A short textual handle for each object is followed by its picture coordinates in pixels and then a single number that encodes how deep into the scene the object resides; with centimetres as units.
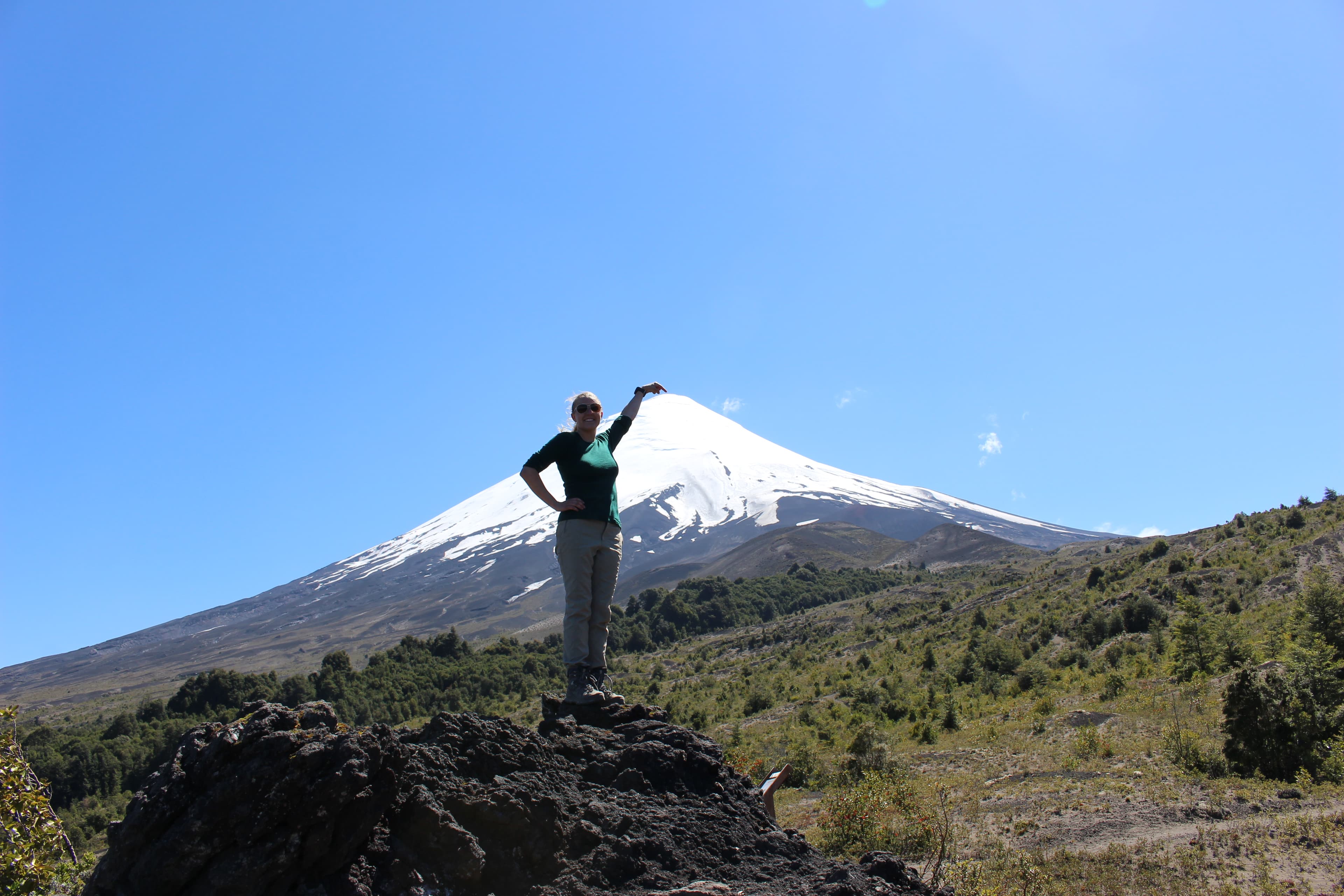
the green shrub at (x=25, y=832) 392
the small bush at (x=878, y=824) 580
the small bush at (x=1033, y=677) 1783
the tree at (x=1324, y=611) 1216
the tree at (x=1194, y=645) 1382
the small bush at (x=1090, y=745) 984
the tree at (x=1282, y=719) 775
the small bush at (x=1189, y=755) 822
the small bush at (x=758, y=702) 2161
